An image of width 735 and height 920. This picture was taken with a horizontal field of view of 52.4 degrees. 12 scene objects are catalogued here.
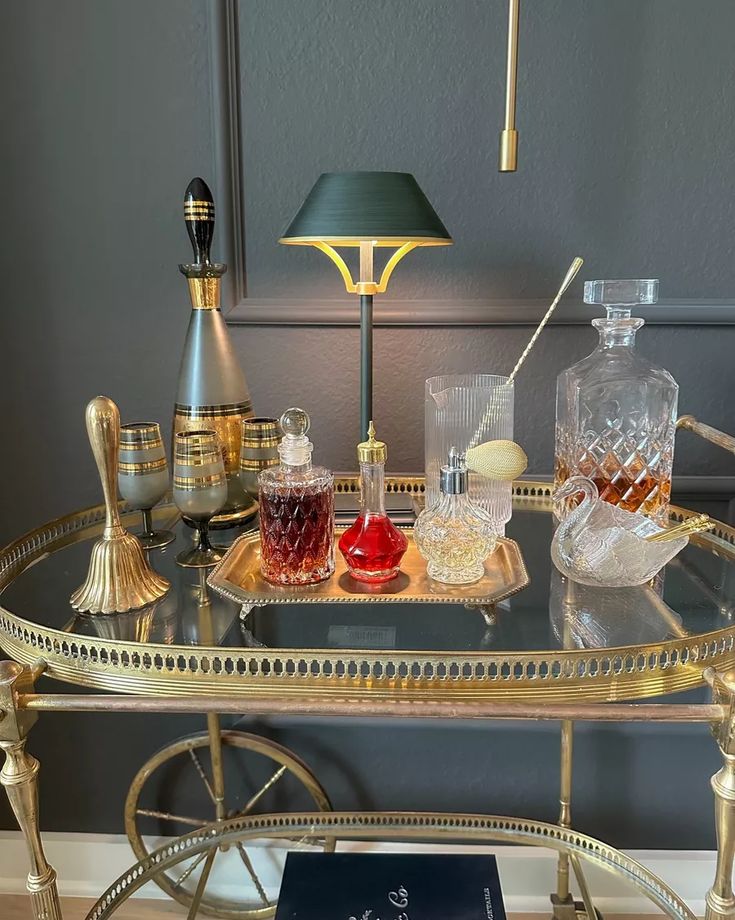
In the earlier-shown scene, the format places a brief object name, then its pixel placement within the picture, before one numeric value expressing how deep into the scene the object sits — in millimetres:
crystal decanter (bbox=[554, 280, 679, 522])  746
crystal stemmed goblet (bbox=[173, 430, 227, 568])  667
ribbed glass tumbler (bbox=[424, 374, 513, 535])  746
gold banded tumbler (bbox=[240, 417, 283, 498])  742
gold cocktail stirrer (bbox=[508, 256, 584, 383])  714
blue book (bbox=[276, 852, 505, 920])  809
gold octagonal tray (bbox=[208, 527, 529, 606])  624
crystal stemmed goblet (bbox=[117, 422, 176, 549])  708
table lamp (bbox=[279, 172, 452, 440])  677
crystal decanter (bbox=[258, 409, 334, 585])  643
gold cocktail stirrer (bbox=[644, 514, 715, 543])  606
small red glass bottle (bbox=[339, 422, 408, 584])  654
